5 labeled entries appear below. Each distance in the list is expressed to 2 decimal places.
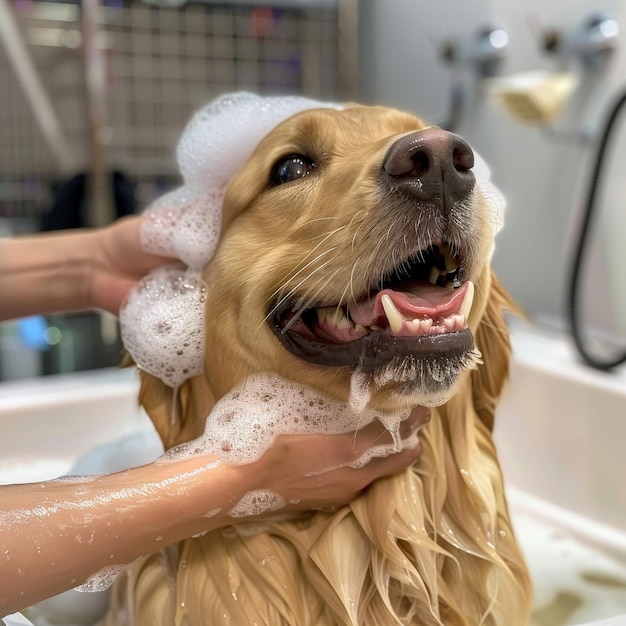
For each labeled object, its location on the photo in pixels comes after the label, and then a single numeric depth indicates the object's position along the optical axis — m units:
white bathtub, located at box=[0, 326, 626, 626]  1.08
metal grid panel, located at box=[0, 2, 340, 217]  2.52
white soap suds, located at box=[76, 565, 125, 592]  0.62
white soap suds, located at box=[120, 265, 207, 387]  0.79
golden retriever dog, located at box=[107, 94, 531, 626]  0.61
